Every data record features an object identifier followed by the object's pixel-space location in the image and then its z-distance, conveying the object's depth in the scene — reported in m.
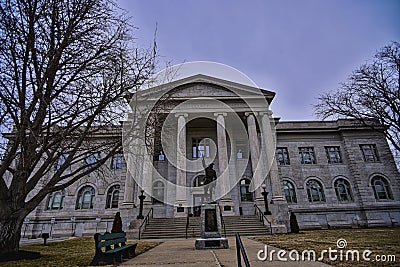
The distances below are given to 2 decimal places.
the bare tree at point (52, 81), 6.98
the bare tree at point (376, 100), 13.81
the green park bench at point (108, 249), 5.20
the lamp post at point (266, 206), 18.12
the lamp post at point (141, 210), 17.83
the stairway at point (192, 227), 16.05
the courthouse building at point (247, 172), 22.52
